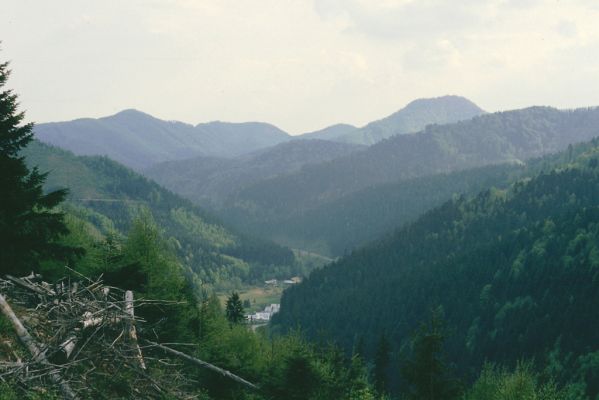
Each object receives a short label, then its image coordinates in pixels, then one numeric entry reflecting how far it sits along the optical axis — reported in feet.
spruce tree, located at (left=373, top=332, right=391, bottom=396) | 257.55
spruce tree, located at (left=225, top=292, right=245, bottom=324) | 235.61
